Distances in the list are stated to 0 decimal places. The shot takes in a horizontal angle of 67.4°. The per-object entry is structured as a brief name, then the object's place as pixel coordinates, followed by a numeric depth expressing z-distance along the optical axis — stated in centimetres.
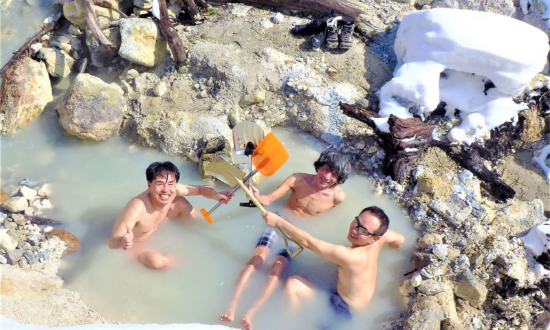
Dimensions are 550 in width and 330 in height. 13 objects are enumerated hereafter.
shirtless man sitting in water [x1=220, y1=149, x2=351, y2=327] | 365
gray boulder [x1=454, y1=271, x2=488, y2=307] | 353
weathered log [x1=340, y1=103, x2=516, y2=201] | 416
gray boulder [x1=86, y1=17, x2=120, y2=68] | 489
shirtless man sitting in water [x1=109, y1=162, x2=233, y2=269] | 343
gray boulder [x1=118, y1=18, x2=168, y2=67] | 477
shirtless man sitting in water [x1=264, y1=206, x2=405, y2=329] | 326
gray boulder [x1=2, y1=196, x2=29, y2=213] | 387
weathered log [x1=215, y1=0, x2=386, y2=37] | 538
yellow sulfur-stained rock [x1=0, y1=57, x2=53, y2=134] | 455
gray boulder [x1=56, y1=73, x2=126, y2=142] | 442
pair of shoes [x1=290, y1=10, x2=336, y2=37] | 514
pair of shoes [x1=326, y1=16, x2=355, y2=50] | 502
